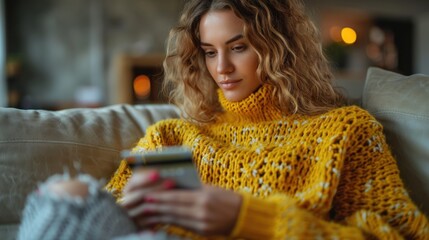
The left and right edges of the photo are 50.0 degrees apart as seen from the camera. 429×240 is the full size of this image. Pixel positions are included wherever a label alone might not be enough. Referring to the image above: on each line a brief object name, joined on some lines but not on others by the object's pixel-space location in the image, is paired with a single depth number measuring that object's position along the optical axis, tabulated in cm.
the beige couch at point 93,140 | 112
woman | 80
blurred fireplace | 463
